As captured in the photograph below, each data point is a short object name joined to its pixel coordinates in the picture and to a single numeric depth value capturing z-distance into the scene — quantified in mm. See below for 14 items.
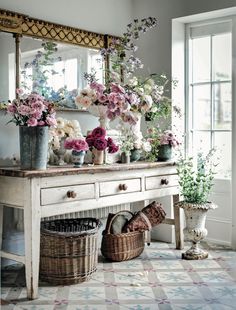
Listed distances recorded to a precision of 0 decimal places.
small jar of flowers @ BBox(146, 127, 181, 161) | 4020
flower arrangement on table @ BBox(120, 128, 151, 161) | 3791
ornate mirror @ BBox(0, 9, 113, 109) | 3525
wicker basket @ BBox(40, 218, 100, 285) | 3246
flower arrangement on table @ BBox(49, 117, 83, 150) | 3451
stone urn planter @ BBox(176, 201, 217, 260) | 3795
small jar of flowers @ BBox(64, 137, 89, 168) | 3287
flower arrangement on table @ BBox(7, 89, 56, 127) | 3023
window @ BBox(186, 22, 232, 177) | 4312
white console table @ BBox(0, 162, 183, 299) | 2979
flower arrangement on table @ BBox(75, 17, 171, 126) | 3529
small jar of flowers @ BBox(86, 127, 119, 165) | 3475
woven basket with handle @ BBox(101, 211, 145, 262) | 3732
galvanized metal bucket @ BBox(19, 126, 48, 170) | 3078
